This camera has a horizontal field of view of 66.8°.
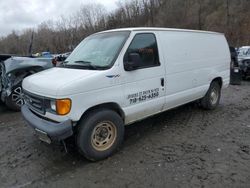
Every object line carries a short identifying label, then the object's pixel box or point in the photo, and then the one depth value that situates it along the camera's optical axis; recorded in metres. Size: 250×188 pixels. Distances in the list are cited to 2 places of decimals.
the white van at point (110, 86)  2.69
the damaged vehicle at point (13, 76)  5.31
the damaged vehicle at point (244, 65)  8.86
